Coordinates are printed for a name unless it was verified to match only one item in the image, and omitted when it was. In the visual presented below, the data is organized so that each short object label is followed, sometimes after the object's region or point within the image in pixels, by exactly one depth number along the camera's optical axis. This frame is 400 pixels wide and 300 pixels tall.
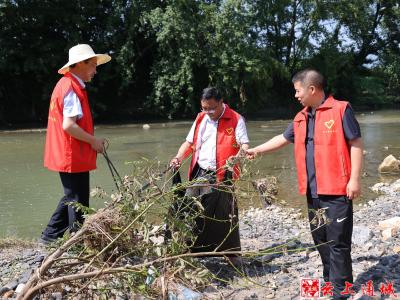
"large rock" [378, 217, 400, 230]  5.27
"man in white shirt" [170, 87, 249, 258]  4.09
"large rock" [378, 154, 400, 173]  10.26
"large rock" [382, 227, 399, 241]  4.84
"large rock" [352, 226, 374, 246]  4.72
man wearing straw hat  4.18
